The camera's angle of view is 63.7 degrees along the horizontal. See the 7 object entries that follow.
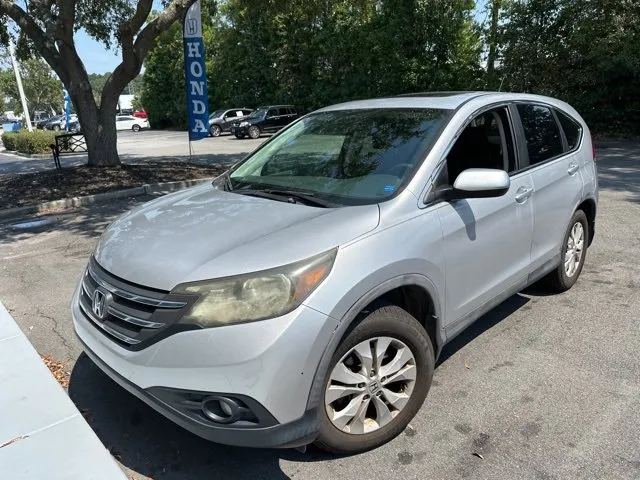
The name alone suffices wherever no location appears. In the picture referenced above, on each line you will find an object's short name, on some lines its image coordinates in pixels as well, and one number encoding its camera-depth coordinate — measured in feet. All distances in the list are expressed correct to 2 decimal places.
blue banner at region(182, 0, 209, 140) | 38.04
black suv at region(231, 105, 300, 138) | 87.76
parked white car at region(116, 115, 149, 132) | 151.64
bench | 42.42
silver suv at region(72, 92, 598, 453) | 7.07
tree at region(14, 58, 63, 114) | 166.09
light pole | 86.12
